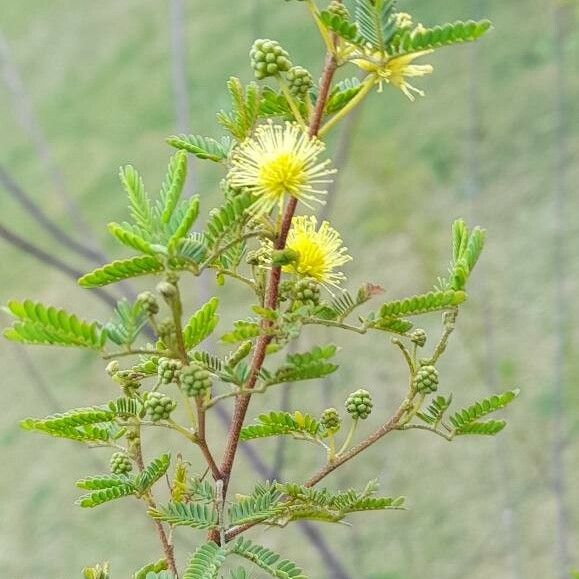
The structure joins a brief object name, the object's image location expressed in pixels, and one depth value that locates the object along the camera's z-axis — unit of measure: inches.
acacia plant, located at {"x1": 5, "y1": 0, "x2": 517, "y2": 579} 17.2
